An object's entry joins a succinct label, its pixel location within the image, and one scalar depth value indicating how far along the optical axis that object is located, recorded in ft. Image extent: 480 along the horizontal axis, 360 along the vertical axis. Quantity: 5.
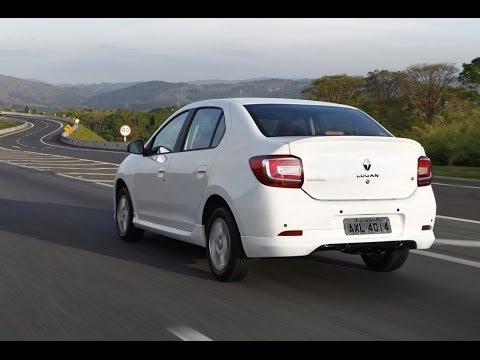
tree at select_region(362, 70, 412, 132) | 229.25
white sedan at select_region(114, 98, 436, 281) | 20.72
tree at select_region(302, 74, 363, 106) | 261.44
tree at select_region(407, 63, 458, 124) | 217.36
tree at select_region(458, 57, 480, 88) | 186.01
